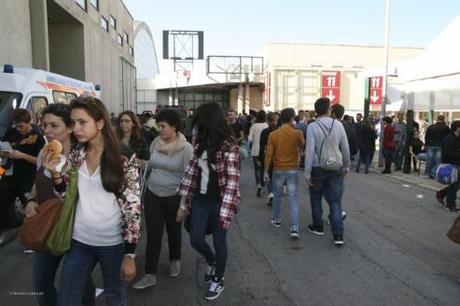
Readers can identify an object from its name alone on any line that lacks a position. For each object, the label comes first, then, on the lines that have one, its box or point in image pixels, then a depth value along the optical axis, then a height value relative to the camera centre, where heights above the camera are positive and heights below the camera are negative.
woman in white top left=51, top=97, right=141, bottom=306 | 2.50 -0.56
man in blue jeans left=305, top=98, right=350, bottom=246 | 5.68 -0.61
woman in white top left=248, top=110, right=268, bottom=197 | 9.38 -0.61
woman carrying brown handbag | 2.75 -0.55
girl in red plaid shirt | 3.75 -0.63
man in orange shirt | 6.33 -0.64
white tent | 13.30 +1.22
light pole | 14.50 +0.77
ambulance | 6.82 +0.34
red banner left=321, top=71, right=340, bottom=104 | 29.53 +1.97
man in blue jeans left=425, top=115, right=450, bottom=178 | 11.40 -0.76
